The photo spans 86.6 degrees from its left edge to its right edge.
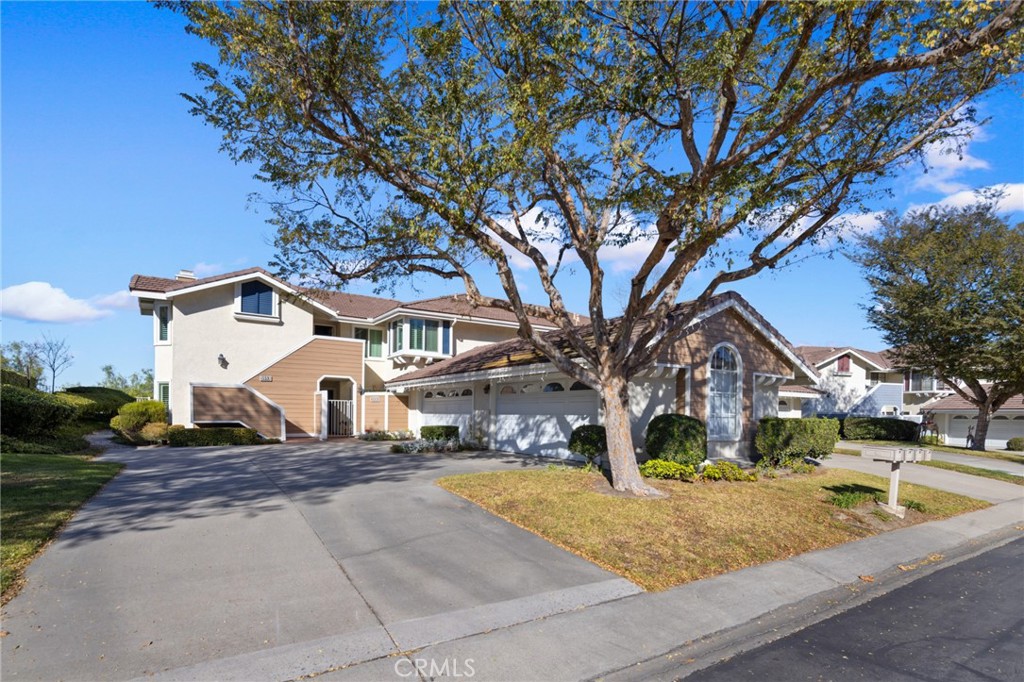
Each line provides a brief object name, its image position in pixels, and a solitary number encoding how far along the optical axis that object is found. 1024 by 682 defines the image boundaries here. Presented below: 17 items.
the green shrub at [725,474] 11.73
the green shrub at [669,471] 11.39
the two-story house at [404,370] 15.38
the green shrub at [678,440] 12.42
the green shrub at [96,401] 26.52
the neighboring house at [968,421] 32.59
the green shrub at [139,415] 20.53
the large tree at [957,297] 22.98
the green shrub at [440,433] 20.05
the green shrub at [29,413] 15.72
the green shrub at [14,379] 20.19
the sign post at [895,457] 9.66
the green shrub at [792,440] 14.79
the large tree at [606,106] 7.68
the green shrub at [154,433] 20.22
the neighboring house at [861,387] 38.34
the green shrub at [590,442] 13.18
